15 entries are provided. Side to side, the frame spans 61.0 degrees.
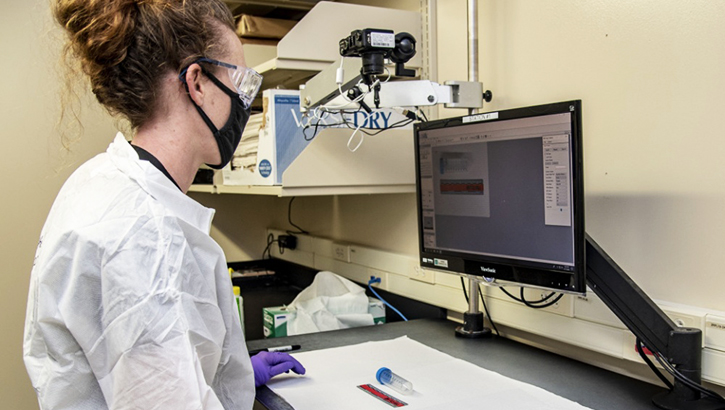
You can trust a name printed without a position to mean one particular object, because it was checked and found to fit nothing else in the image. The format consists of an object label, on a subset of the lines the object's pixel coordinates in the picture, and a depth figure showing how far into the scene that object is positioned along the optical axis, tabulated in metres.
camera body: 1.22
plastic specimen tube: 1.24
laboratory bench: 1.21
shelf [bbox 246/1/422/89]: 1.77
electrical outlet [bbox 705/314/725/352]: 1.13
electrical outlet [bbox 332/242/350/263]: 2.41
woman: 0.78
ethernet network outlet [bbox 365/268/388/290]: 2.14
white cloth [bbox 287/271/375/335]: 1.87
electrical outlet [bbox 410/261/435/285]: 1.89
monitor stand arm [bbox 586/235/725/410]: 1.12
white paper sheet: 1.16
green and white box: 1.91
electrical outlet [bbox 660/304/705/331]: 1.17
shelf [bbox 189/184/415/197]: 1.73
